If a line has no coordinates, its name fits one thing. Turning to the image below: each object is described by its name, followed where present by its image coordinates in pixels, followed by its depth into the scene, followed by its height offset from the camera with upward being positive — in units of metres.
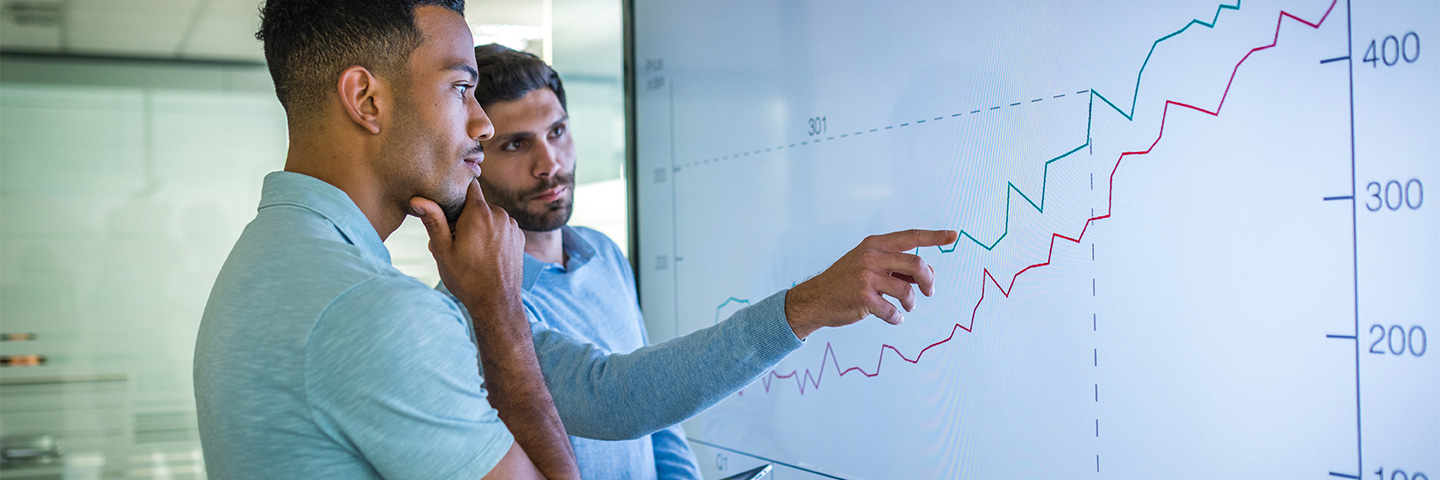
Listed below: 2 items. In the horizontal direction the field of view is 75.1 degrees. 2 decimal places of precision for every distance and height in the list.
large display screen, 0.79 +0.01
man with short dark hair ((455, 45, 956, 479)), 1.00 -0.09
